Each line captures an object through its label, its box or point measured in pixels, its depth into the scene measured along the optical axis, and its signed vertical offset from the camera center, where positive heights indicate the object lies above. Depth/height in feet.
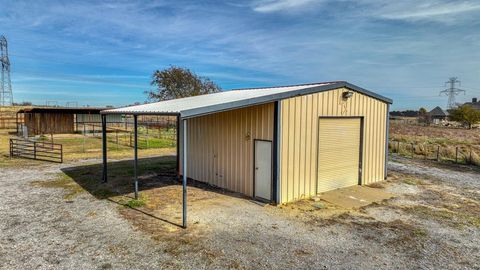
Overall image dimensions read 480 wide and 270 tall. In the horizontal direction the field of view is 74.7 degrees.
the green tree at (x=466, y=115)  155.94 +4.25
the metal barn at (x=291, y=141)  27.40 -1.92
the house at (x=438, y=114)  211.96 +7.76
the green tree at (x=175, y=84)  142.72 +17.18
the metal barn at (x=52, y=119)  95.96 +0.56
